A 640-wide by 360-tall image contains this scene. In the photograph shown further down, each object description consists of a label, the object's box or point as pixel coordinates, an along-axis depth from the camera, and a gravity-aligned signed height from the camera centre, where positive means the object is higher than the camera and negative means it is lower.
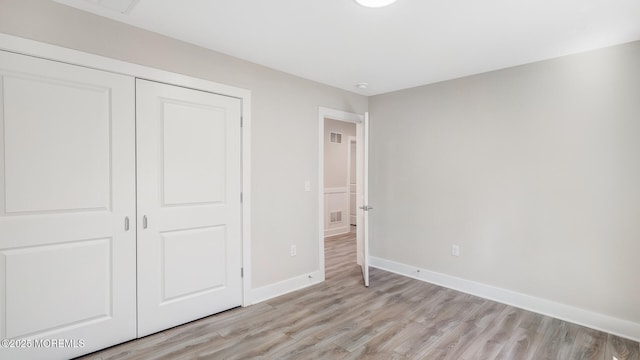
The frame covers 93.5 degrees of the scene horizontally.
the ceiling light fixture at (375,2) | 1.87 +1.10
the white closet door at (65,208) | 1.88 -0.20
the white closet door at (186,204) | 2.40 -0.23
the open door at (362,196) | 3.64 -0.23
